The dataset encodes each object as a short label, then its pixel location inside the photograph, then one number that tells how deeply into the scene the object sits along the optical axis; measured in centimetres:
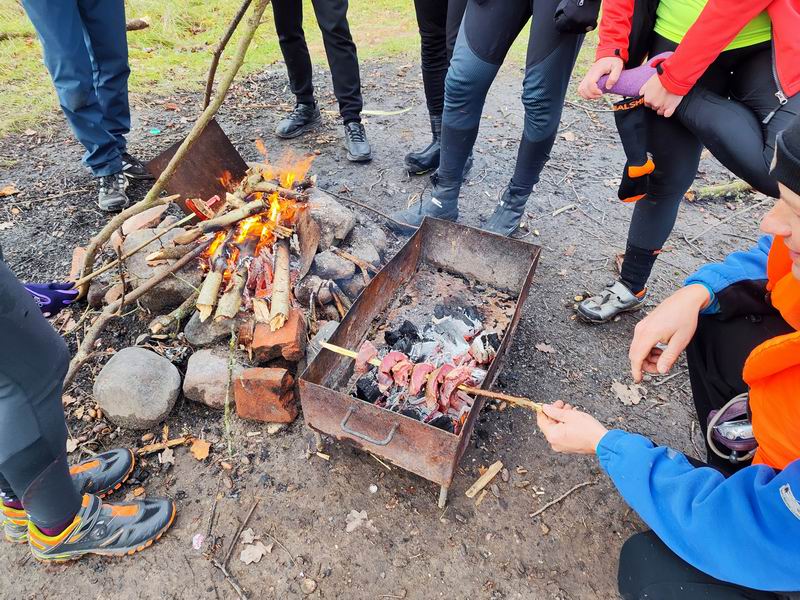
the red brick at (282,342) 261
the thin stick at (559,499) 231
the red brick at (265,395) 251
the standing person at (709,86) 207
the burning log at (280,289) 266
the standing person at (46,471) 156
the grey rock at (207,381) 263
